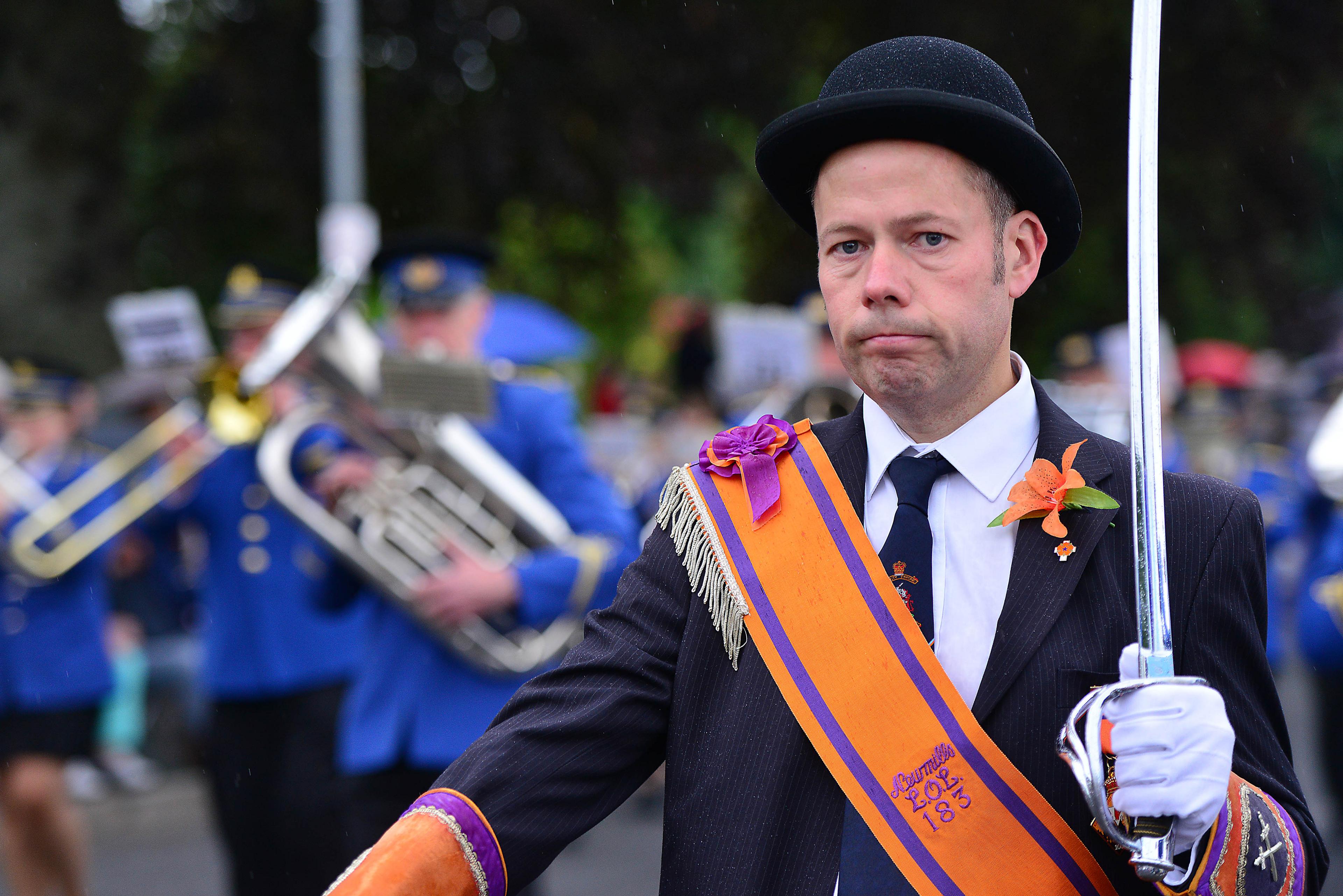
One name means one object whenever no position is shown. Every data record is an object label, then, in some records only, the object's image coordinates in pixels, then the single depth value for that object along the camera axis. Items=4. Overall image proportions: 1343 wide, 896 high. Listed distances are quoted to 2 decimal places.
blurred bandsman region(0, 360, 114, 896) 12.55
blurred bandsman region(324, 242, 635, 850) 8.75
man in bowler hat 3.76
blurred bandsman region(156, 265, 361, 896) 10.63
